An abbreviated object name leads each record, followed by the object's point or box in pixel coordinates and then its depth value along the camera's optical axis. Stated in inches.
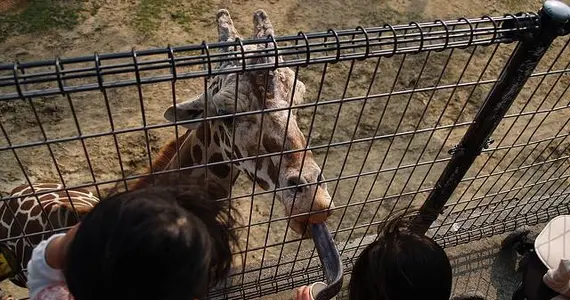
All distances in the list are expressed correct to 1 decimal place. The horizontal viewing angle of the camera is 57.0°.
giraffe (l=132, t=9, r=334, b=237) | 94.1
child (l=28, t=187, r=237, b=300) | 50.7
